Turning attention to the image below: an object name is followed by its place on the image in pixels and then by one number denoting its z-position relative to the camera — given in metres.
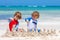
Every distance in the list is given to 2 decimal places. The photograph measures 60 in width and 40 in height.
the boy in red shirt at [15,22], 3.88
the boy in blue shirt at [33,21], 3.90
